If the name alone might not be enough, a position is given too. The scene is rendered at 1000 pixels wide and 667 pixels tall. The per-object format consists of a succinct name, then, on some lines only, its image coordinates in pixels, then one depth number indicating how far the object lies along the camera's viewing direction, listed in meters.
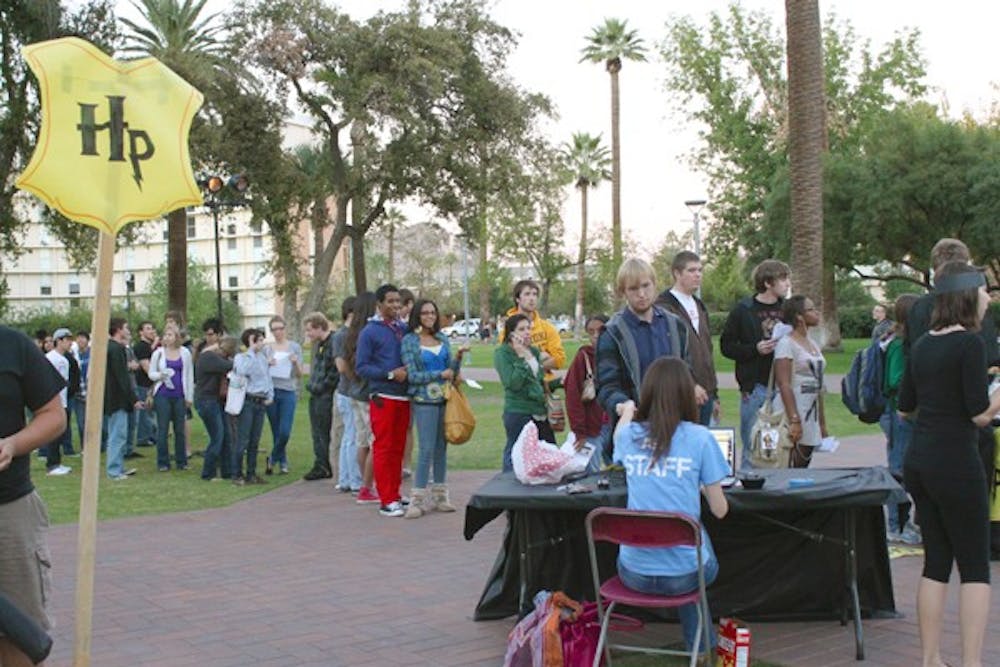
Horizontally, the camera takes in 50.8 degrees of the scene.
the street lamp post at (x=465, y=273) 83.00
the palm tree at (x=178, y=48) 23.58
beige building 116.50
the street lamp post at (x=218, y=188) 17.95
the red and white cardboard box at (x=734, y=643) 4.79
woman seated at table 4.78
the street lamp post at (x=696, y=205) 30.14
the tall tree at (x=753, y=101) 40.75
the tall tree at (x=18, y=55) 23.11
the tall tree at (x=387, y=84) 24.45
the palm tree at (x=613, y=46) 59.94
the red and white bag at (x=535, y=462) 5.92
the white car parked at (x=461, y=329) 97.38
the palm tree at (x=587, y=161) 77.44
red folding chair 4.54
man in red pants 9.39
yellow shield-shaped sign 4.24
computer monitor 5.50
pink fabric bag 4.92
